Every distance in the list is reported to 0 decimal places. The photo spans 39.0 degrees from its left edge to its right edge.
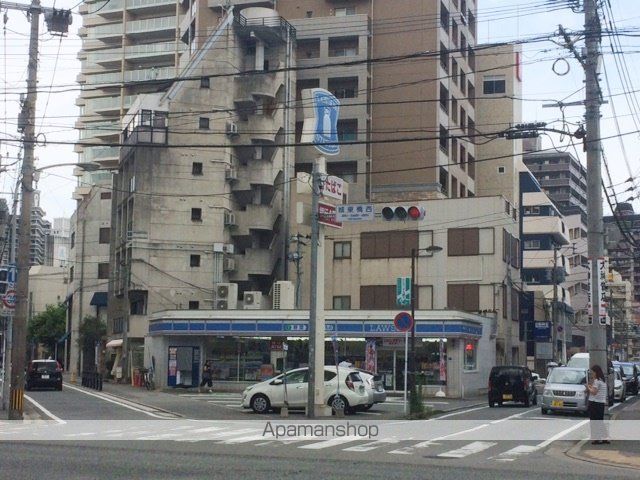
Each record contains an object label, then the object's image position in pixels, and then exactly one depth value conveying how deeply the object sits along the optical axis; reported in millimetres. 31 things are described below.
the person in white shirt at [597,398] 20062
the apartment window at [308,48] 73062
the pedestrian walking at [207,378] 46238
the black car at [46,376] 46438
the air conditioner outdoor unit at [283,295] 52625
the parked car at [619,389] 40912
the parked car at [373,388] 30888
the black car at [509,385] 37844
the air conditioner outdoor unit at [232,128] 61719
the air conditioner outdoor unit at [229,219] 61125
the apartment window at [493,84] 82188
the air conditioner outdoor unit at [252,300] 55969
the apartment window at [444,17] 70875
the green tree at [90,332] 68750
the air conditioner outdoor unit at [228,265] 60838
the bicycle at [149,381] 48906
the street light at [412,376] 28594
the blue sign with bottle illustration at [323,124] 28656
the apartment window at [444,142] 68375
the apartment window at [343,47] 72125
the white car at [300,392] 29844
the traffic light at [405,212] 31984
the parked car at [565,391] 31016
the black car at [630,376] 48928
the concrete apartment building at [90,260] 78312
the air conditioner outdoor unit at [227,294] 56688
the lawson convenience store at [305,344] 46562
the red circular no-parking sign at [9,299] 27422
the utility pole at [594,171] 25859
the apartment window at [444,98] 69938
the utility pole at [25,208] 25922
